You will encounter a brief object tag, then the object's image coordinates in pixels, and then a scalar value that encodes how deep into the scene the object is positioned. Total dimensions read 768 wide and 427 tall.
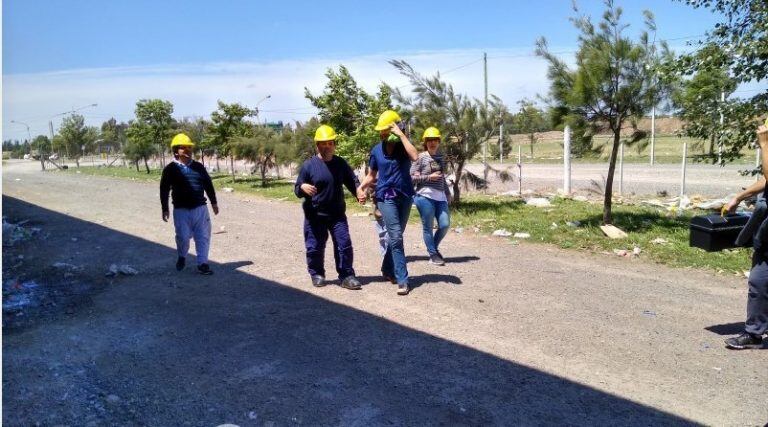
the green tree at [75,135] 53.84
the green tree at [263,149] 21.16
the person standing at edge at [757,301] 4.34
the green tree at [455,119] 12.45
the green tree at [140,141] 33.34
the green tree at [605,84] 9.26
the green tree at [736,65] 7.87
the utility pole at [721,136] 8.61
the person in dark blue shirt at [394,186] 6.04
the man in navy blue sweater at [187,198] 7.12
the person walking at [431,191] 7.34
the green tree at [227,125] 24.30
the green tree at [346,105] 15.93
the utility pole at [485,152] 12.72
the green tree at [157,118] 33.06
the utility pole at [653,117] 9.49
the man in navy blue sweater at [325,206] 6.26
